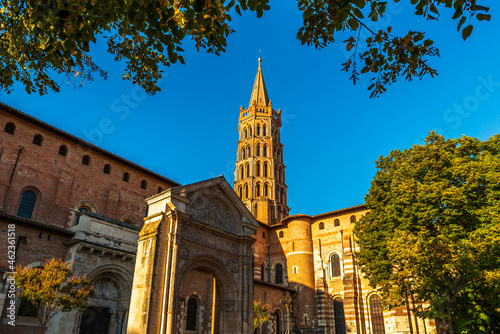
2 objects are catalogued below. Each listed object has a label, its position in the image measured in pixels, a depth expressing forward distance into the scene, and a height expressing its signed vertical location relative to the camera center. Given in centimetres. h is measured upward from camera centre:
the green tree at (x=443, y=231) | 1856 +509
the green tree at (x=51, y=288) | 1588 +131
